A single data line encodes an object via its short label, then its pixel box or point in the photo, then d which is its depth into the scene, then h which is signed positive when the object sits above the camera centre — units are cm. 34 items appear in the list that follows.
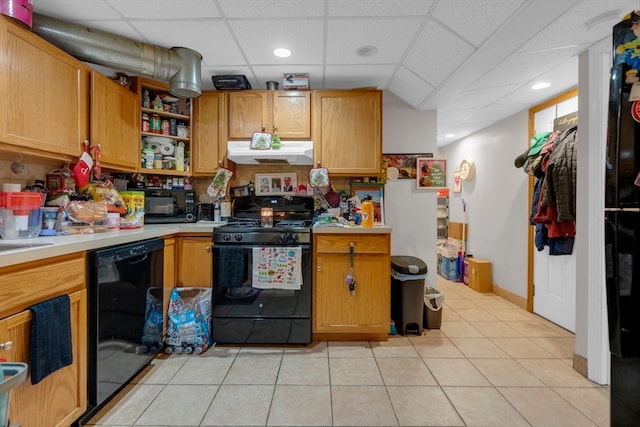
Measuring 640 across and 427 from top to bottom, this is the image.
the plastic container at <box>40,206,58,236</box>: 167 -7
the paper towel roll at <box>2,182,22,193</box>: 154 +12
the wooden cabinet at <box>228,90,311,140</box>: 265 +90
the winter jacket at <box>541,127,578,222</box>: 224 +27
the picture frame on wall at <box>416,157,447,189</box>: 296 +40
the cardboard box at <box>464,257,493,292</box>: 369 -82
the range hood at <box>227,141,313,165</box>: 252 +50
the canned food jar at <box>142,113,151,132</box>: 248 +75
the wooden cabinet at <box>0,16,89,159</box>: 144 +64
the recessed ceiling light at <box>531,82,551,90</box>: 246 +110
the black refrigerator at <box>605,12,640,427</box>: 89 -2
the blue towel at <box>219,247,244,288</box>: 221 -43
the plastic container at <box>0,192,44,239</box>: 151 -2
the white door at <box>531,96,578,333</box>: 256 -63
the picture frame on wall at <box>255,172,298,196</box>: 288 +27
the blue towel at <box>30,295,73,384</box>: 115 -53
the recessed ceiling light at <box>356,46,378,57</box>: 211 +120
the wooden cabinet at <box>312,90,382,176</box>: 265 +75
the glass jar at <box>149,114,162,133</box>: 253 +76
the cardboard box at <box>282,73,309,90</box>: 256 +116
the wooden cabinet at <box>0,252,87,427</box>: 109 -51
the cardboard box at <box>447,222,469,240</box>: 438 -29
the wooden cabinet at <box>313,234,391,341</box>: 227 -64
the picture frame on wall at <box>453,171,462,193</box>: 462 +48
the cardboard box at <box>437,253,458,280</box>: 425 -82
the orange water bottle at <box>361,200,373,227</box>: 239 -2
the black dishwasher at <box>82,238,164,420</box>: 147 -58
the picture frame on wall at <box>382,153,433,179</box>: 300 +48
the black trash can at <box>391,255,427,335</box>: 243 -70
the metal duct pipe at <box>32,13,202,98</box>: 178 +108
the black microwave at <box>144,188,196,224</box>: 247 +4
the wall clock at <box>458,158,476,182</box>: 423 +64
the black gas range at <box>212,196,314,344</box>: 221 -57
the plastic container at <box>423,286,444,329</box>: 255 -87
